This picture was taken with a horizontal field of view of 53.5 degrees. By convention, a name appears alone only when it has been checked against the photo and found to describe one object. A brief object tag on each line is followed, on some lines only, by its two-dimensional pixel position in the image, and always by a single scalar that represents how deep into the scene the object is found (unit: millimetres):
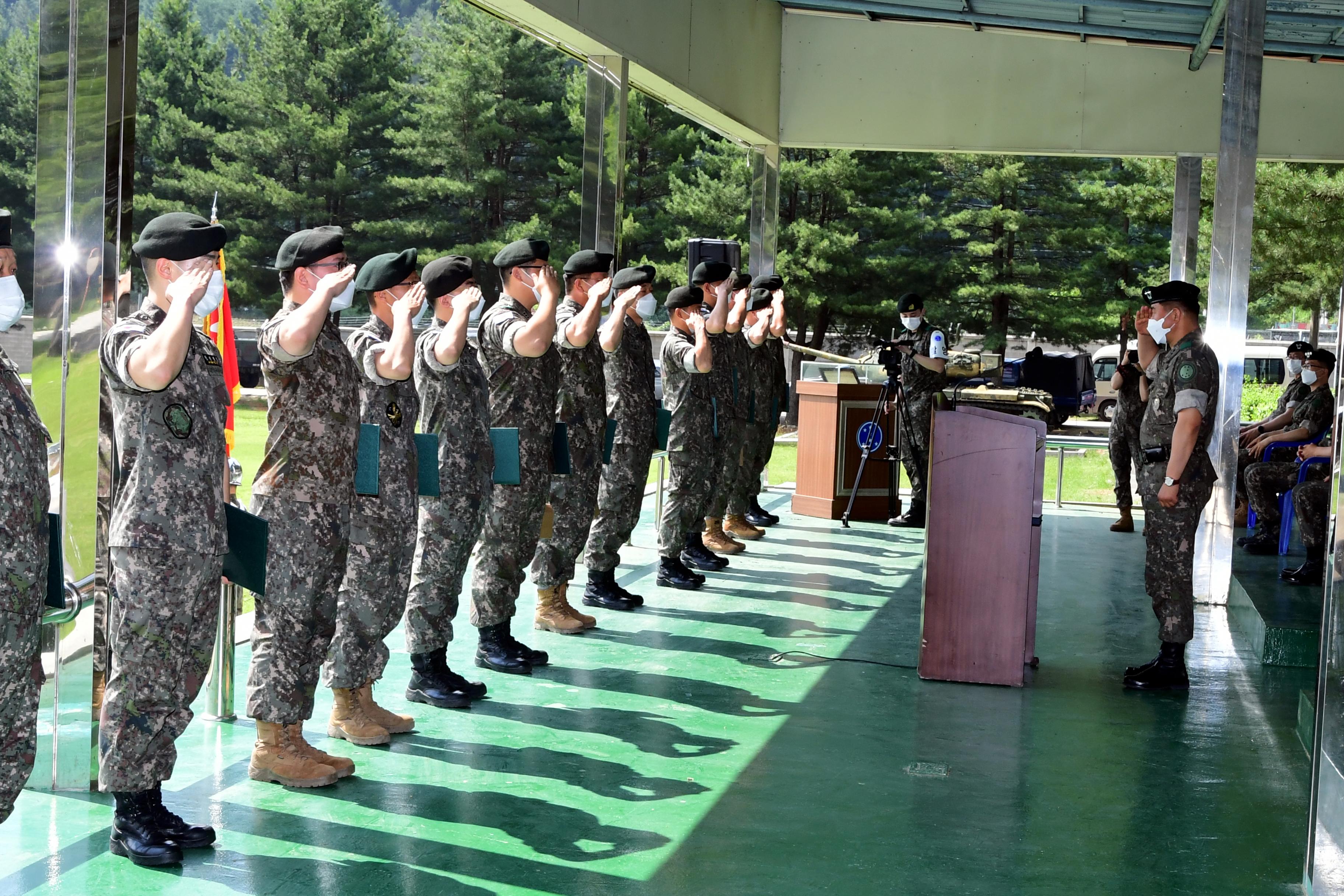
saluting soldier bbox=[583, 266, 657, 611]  6625
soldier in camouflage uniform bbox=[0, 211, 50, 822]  2832
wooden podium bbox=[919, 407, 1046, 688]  5332
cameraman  10109
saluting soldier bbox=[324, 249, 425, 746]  4121
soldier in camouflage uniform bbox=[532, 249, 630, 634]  5941
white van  23188
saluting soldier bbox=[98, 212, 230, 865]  3293
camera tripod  10133
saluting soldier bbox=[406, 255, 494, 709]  4648
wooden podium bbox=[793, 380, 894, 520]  10539
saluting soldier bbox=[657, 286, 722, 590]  7359
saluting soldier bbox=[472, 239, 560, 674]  5258
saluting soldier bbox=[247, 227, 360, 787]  3791
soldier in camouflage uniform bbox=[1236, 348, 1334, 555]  9000
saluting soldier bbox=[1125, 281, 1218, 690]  5426
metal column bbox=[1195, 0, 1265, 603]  7312
